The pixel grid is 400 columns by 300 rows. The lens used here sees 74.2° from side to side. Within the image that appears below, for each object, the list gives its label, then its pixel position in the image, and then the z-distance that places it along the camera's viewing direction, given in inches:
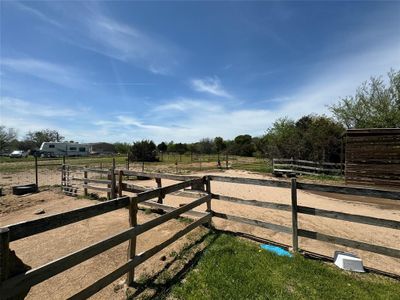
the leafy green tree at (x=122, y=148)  2619.1
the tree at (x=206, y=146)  2196.6
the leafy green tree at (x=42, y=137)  3069.4
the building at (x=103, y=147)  3321.9
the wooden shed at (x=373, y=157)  522.0
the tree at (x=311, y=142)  784.9
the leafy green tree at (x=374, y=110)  789.2
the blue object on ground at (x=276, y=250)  188.0
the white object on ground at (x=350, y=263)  164.6
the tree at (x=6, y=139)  2364.7
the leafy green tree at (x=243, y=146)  1910.7
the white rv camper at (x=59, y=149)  2156.7
